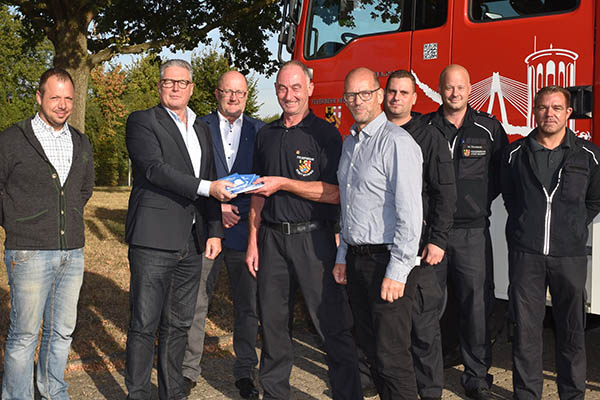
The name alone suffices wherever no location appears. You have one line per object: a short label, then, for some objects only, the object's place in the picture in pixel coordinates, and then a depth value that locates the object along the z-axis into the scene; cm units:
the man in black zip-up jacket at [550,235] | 375
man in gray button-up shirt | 303
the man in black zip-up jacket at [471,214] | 414
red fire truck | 408
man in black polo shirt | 354
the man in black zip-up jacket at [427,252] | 375
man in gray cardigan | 335
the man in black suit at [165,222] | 359
